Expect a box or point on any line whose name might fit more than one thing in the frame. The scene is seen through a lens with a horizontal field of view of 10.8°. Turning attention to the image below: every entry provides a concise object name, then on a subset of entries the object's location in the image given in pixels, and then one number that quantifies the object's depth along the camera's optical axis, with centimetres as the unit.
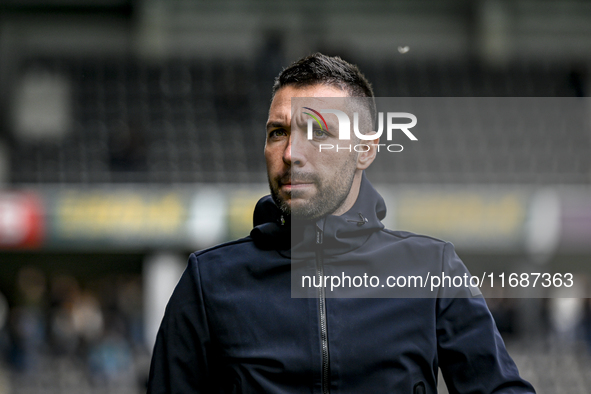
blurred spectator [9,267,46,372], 1350
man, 445
